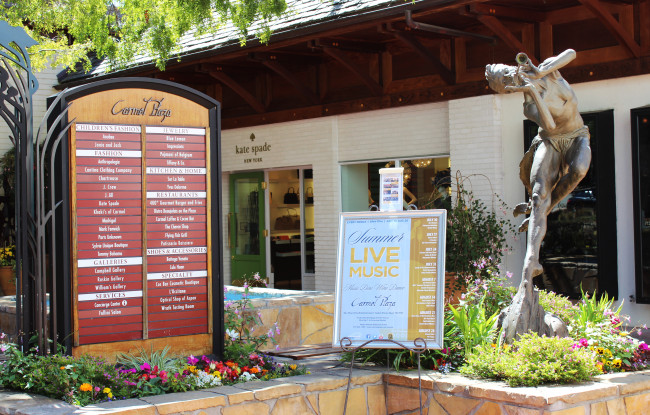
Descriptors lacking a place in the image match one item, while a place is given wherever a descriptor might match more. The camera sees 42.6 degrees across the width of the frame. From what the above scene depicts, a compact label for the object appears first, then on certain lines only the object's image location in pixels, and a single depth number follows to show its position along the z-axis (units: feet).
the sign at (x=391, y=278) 19.66
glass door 49.26
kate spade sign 47.68
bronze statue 20.45
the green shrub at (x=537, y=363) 18.22
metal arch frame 19.15
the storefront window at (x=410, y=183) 39.83
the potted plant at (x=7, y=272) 51.02
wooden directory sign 20.11
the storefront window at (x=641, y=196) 31.73
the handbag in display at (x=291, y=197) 47.70
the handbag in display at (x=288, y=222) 48.08
